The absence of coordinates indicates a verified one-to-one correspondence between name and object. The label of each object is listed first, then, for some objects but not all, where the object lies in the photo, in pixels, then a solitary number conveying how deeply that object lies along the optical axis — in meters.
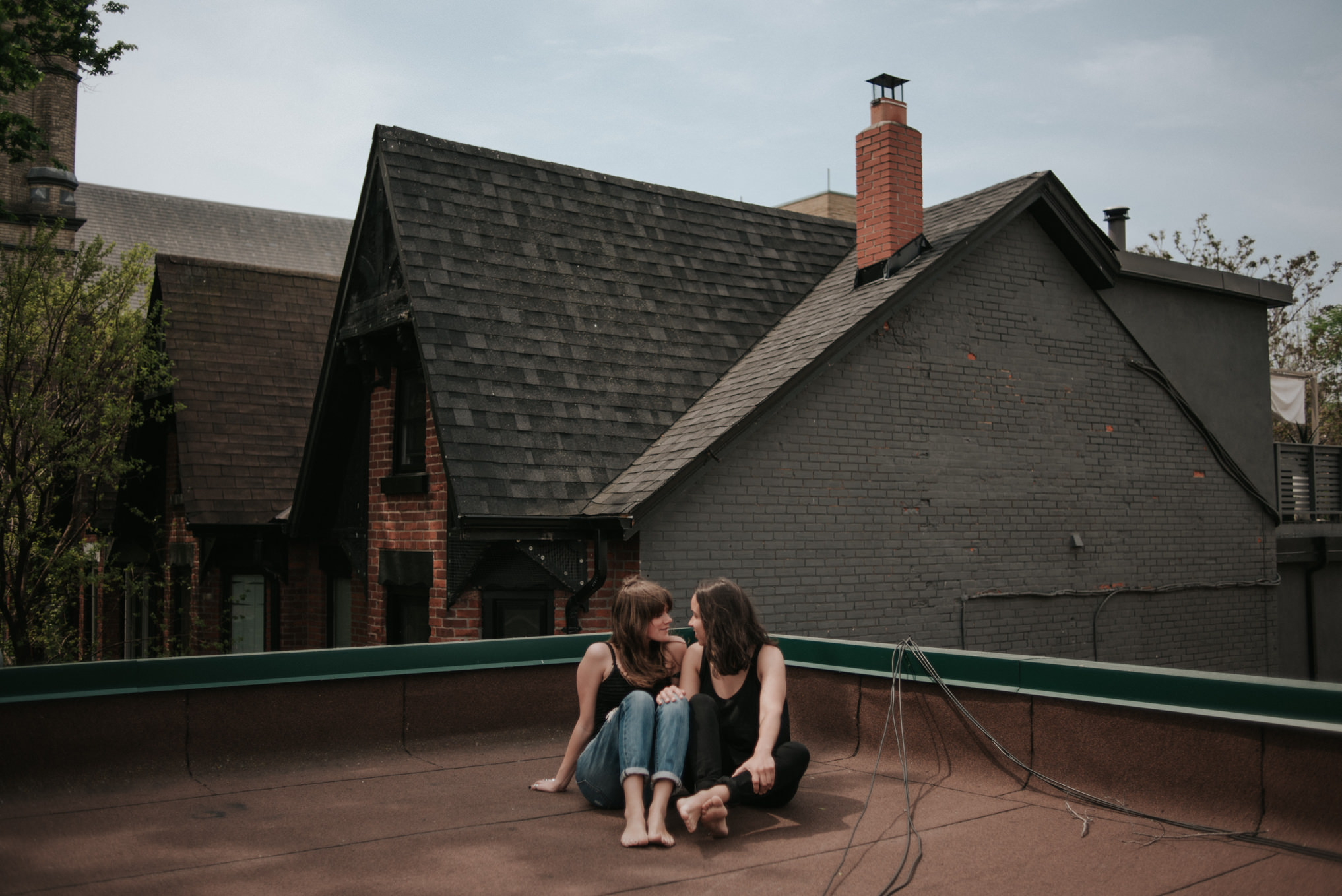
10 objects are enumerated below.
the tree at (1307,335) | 31.31
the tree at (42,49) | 10.65
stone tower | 28.97
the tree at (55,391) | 12.64
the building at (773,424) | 9.71
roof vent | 16.92
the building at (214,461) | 13.69
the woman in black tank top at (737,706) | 4.94
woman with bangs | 4.84
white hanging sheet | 17.91
